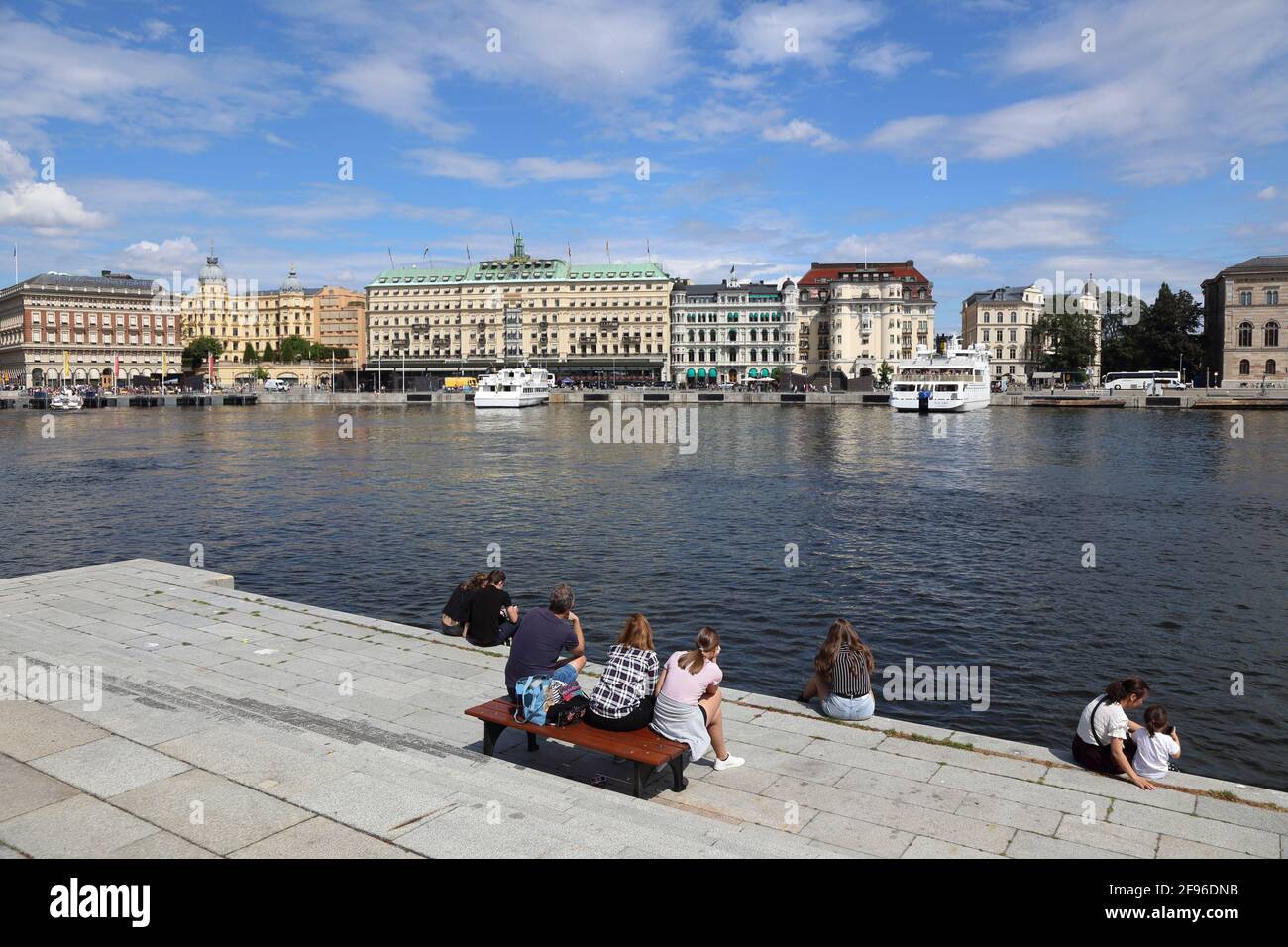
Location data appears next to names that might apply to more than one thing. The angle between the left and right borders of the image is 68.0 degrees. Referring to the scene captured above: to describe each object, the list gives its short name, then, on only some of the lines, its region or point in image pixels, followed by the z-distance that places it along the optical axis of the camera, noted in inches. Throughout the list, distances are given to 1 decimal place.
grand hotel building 6761.8
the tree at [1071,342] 5615.2
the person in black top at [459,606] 564.1
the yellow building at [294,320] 7751.0
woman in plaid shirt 352.8
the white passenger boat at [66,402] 4933.6
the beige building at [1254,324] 4862.2
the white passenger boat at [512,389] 4601.4
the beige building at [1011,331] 6382.9
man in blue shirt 394.0
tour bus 4788.4
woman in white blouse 371.6
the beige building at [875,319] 6166.3
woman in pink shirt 351.6
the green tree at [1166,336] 5408.5
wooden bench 331.0
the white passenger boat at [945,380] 3917.3
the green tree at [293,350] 7224.4
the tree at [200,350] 7278.5
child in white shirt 372.2
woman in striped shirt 436.5
